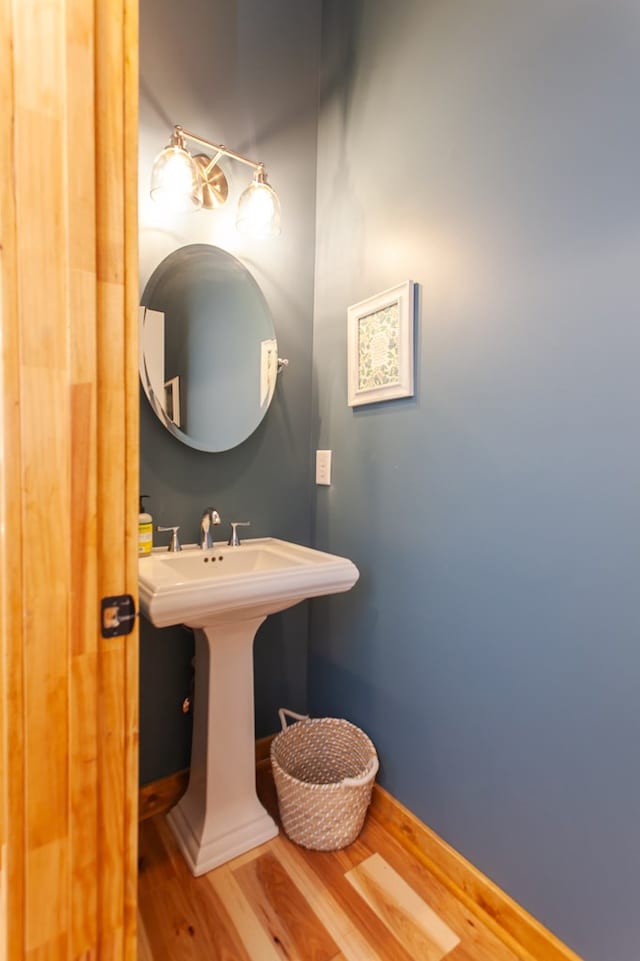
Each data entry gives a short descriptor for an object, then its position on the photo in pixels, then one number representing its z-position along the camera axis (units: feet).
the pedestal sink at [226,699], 3.80
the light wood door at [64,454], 1.59
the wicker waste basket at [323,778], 4.10
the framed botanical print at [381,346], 4.21
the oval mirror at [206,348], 4.49
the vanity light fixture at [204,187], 4.00
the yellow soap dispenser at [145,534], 4.23
